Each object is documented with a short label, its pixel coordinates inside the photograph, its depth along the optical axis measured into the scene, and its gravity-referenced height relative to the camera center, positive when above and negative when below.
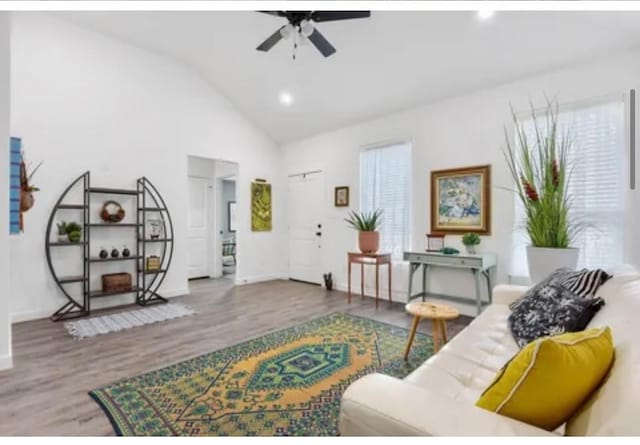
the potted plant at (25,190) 3.31 +0.36
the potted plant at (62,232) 3.86 -0.10
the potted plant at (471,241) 3.63 -0.20
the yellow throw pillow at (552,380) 0.89 -0.44
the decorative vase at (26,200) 3.30 +0.24
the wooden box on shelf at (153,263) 4.52 -0.55
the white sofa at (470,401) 0.80 -0.54
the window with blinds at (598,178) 3.01 +0.44
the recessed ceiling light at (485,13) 2.85 +1.88
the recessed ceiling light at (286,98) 4.97 +1.96
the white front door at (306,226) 5.75 -0.04
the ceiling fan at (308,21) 2.59 +1.67
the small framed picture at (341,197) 5.25 +0.45
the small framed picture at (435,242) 3.91 -0.22
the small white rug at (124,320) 3.33 -1.09
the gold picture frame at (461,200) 3.79 +0.29
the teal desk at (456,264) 3.43 -0.45
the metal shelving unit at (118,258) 3.84 -0.31
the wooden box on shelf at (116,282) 4.09 -0.74
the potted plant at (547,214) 2.69 +0.08
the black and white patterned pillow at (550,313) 1.63 -0.49
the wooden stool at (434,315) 2.34 -0.66
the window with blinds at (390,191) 4.55 +0.49
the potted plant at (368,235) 4.43 -0.15
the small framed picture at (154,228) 4.68 -0.06
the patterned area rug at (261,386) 1.80 -1.10
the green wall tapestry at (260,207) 5.95 +0.32
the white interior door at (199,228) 6.49 -0.08
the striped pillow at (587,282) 1.81 -0.34
